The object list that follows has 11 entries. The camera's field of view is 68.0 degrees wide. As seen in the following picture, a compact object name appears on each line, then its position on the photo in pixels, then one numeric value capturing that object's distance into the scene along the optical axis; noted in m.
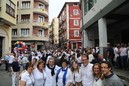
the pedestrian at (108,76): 1.69
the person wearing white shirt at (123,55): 6.24
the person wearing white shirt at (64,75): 2.64
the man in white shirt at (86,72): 2.47
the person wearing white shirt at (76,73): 2.61
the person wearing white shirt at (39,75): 2.59
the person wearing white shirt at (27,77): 2.41
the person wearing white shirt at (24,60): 6.91
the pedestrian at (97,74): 2.06
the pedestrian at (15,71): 5.06
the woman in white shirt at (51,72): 2.71
